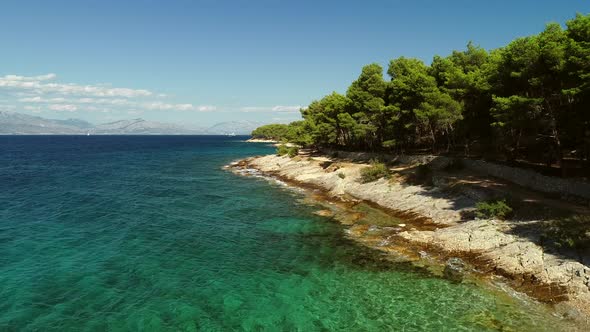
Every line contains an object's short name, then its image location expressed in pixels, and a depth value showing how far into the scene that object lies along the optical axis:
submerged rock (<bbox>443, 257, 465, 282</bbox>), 23.33
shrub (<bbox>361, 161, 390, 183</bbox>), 51.60
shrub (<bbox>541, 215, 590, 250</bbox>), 22.25
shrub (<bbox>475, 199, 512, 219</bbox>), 30.25
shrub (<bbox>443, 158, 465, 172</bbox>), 45.59
